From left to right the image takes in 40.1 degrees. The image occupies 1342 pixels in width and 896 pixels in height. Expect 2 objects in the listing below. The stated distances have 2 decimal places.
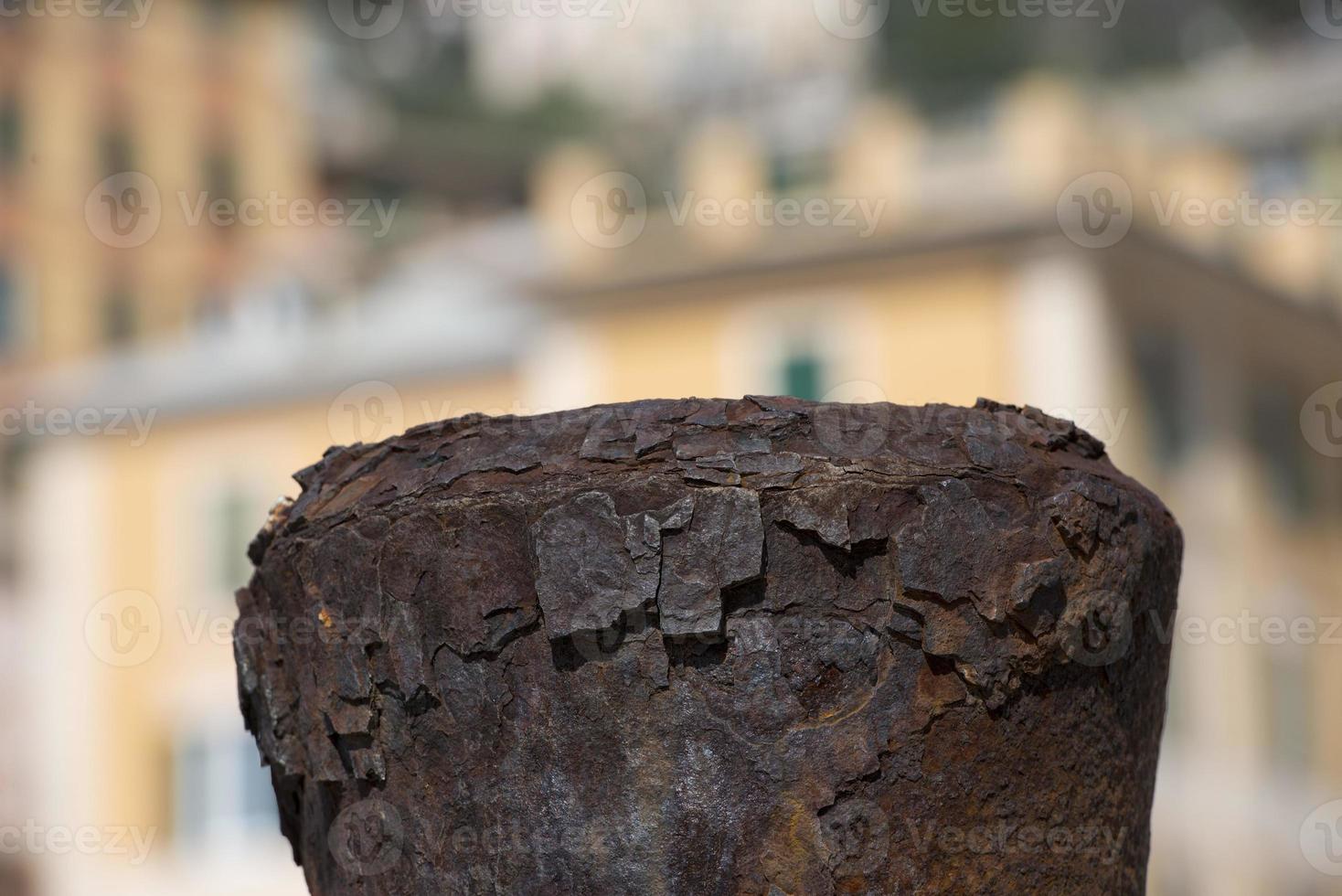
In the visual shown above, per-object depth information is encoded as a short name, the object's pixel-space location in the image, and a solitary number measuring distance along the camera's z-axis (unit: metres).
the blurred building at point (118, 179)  25.06
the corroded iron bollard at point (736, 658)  2.04
